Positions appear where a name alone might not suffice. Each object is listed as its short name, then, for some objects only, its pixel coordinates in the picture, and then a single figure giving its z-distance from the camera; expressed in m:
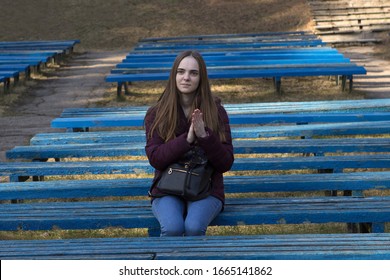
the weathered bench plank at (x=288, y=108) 8.32
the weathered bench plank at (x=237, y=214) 4.33
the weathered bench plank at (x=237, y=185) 5.03
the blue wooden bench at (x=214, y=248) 3.49
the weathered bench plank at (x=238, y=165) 5.60
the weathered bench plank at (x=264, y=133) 6.92
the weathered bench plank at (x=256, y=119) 7.61
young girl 4.16
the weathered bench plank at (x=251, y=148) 6.15
